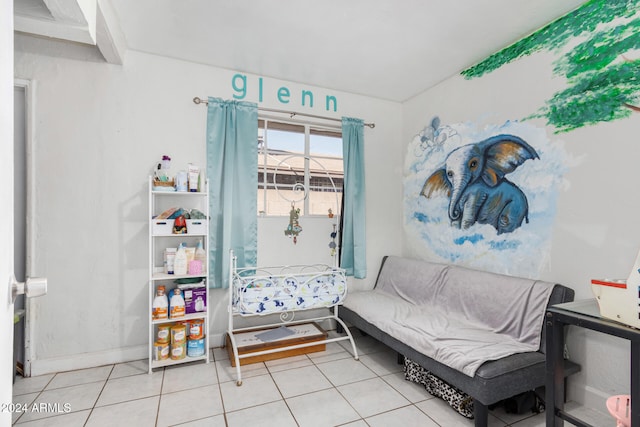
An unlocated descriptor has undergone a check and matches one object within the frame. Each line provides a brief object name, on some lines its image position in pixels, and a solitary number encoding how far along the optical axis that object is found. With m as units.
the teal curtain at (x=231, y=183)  2.79
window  3.09
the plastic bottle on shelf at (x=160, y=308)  2.40
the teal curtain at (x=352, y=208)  3.28
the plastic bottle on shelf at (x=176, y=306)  2.44
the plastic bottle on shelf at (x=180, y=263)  2.45
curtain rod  2.77
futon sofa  1.73
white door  0.67
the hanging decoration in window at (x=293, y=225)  3.13
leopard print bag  1.89
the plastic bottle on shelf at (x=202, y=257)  2.57
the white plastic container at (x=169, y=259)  2.47
